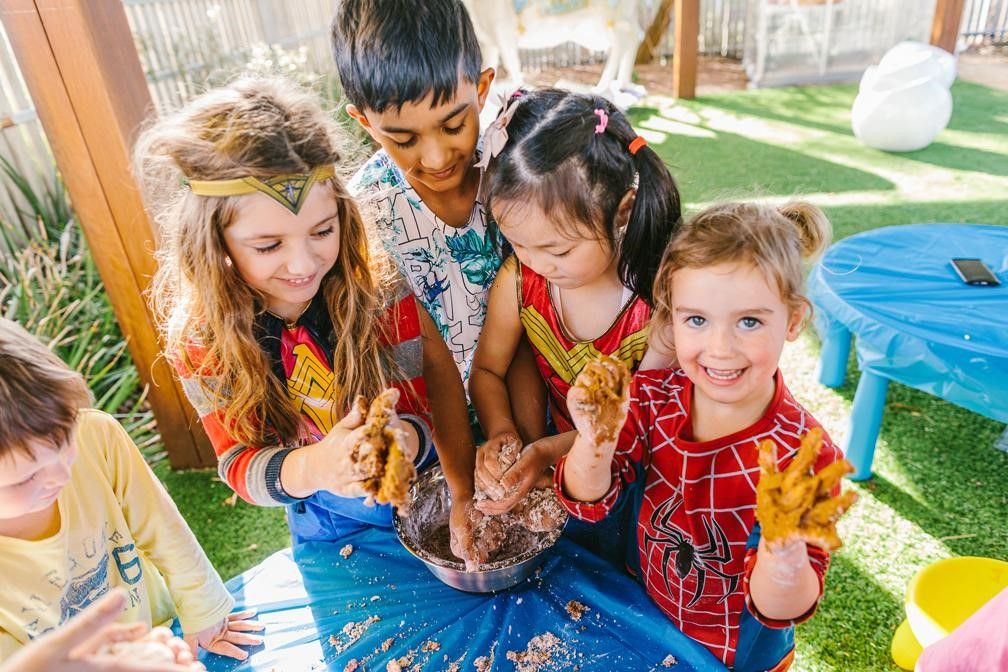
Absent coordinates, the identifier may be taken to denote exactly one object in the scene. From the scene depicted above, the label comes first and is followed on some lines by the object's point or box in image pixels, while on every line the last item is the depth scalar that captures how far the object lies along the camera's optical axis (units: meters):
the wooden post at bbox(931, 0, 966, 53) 7.43
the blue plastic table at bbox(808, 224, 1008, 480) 2.34
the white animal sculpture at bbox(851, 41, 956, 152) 5.48
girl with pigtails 1.41
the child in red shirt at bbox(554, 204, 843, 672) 1.25
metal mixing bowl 1.52
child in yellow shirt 1.16
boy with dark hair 1.54
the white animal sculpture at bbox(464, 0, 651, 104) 6.98
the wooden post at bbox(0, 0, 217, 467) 2.21
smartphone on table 2.74
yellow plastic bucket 1.84
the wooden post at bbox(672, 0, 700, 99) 7.48
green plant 3.03
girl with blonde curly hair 1.32
